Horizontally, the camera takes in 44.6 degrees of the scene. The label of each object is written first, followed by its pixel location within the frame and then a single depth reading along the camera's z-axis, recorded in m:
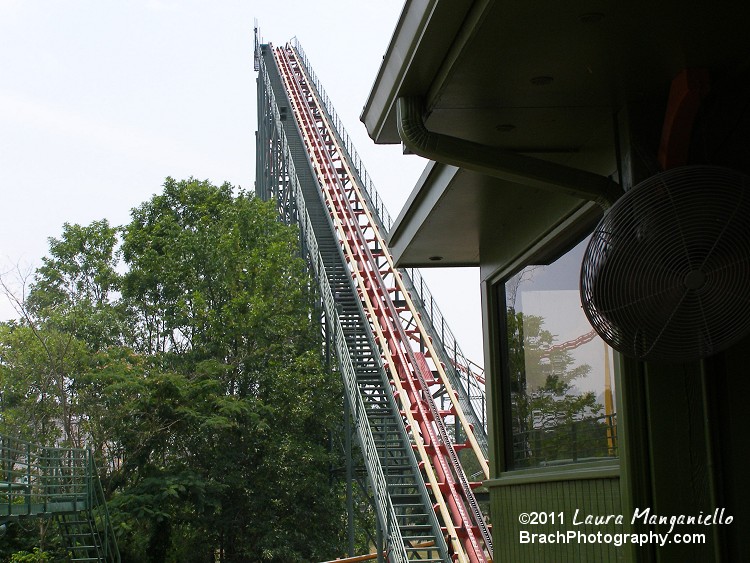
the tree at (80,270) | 28.83
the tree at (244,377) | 20.92
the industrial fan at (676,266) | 3.28
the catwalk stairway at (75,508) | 12.07
